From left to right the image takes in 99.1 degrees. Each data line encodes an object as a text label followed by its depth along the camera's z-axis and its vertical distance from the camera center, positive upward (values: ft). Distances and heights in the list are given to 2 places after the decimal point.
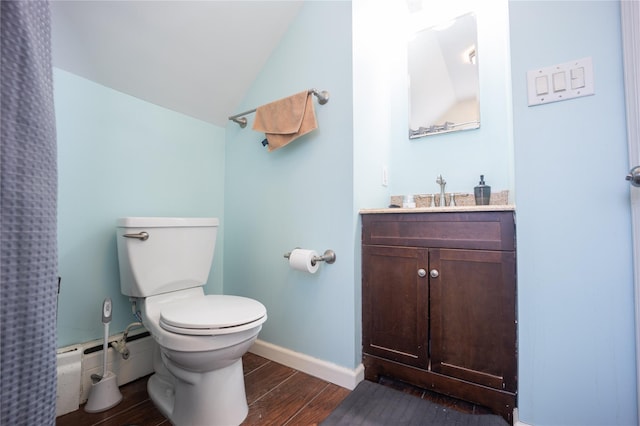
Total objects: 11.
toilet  3.19 -1.22
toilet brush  3.76 -2.37
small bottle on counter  5.41 +0.34
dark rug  3.46 -2.59
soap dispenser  4.65 +0.42
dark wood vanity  3.47 -1.19
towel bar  4.65 +2.14
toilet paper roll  4.40 -0.67
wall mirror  5.22 +2.80
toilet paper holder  4.49 -0.63
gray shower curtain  1.67 -0.04
